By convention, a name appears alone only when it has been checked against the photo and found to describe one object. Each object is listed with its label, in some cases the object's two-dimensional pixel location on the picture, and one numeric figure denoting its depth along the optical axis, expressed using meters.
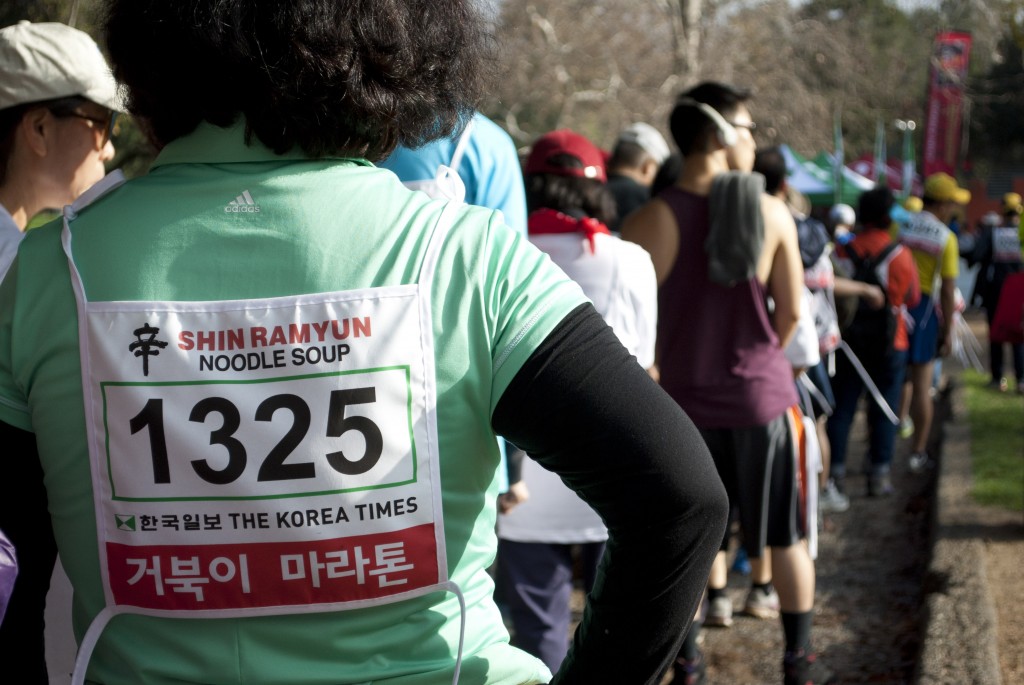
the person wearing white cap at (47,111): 2.47
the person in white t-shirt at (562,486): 3.72
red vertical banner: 26.47
